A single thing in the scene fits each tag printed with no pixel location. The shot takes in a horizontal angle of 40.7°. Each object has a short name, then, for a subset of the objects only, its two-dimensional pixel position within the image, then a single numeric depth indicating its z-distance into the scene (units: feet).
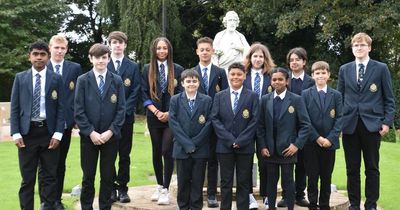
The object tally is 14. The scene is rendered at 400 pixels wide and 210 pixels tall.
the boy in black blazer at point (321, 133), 19.38
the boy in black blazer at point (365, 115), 19.58
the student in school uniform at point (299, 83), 20.40
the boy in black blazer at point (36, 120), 18.03
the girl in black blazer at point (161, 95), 20.45
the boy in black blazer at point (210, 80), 20.28
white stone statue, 26.21
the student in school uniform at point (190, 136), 18.42
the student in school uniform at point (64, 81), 19.69
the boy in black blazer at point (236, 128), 18.35
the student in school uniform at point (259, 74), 20.22
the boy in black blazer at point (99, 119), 18.08
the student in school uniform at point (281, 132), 18.63
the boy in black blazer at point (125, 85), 20.54
